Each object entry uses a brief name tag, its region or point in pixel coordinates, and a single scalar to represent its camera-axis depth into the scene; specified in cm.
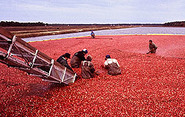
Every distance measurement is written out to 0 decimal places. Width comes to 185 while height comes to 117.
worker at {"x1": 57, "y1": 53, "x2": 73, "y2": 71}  754
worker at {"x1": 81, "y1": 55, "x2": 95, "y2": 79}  804
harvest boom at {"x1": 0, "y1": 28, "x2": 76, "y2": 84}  404
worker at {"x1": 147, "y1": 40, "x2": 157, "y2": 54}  1370
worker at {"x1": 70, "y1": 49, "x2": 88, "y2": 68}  996
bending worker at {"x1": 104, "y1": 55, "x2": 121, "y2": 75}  841
